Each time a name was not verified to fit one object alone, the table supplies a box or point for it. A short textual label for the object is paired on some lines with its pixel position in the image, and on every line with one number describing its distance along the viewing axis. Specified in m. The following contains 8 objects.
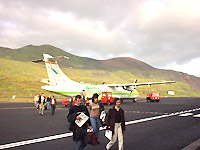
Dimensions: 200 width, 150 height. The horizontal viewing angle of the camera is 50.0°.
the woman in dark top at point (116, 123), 7.66
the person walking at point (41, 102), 20.93
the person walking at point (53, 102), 20.39
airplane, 30.83
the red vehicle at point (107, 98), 35.06
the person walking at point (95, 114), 9.52
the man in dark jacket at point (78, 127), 6.40
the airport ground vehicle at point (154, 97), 49.39
